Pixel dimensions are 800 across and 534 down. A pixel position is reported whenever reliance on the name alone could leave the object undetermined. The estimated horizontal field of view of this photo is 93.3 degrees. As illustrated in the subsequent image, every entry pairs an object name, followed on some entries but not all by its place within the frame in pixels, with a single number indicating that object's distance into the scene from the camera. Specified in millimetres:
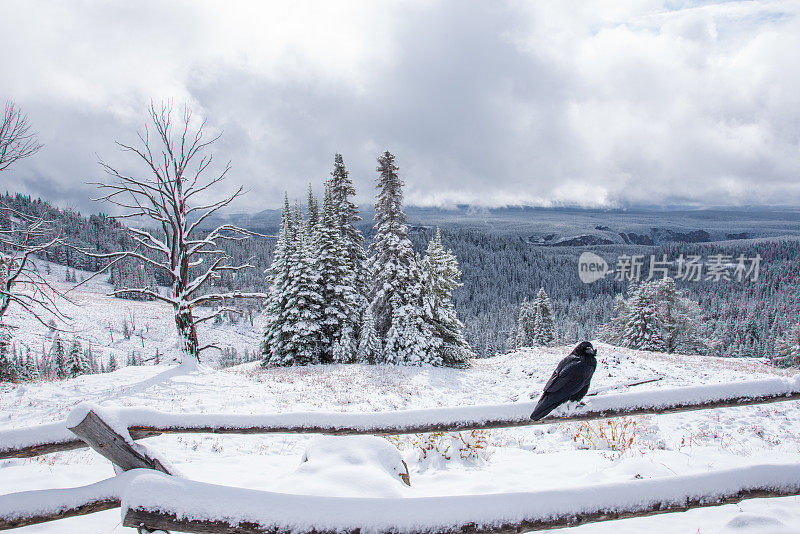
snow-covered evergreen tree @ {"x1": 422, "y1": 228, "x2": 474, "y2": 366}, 24781
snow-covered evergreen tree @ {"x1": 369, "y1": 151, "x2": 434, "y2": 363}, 23250
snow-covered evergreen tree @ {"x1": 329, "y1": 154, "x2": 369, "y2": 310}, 27891
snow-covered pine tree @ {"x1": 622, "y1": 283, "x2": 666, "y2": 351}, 37781
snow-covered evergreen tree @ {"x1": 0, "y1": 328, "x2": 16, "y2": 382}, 28684
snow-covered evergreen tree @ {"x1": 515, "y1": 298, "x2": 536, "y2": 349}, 47031
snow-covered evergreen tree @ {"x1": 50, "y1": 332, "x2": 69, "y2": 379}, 40197
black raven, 3328
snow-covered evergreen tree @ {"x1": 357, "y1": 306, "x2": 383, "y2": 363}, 23531
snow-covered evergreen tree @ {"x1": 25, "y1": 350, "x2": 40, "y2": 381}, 44044
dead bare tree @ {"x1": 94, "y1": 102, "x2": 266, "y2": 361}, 14180
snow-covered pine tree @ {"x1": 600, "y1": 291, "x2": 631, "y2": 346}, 43222
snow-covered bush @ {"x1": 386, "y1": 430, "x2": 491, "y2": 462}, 6160
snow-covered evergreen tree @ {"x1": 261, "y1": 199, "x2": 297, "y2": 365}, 24502
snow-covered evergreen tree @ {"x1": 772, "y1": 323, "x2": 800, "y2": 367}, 36562
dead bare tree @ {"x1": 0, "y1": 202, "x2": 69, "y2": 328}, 9918
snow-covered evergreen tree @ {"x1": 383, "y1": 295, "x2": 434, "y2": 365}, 23125
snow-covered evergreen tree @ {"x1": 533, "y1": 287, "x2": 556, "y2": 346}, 45062
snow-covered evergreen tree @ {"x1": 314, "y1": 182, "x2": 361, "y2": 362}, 24781
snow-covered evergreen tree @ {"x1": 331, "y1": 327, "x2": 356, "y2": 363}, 24266
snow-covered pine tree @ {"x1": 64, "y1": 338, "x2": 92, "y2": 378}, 38188
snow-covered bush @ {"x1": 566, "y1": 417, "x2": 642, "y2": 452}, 6754
